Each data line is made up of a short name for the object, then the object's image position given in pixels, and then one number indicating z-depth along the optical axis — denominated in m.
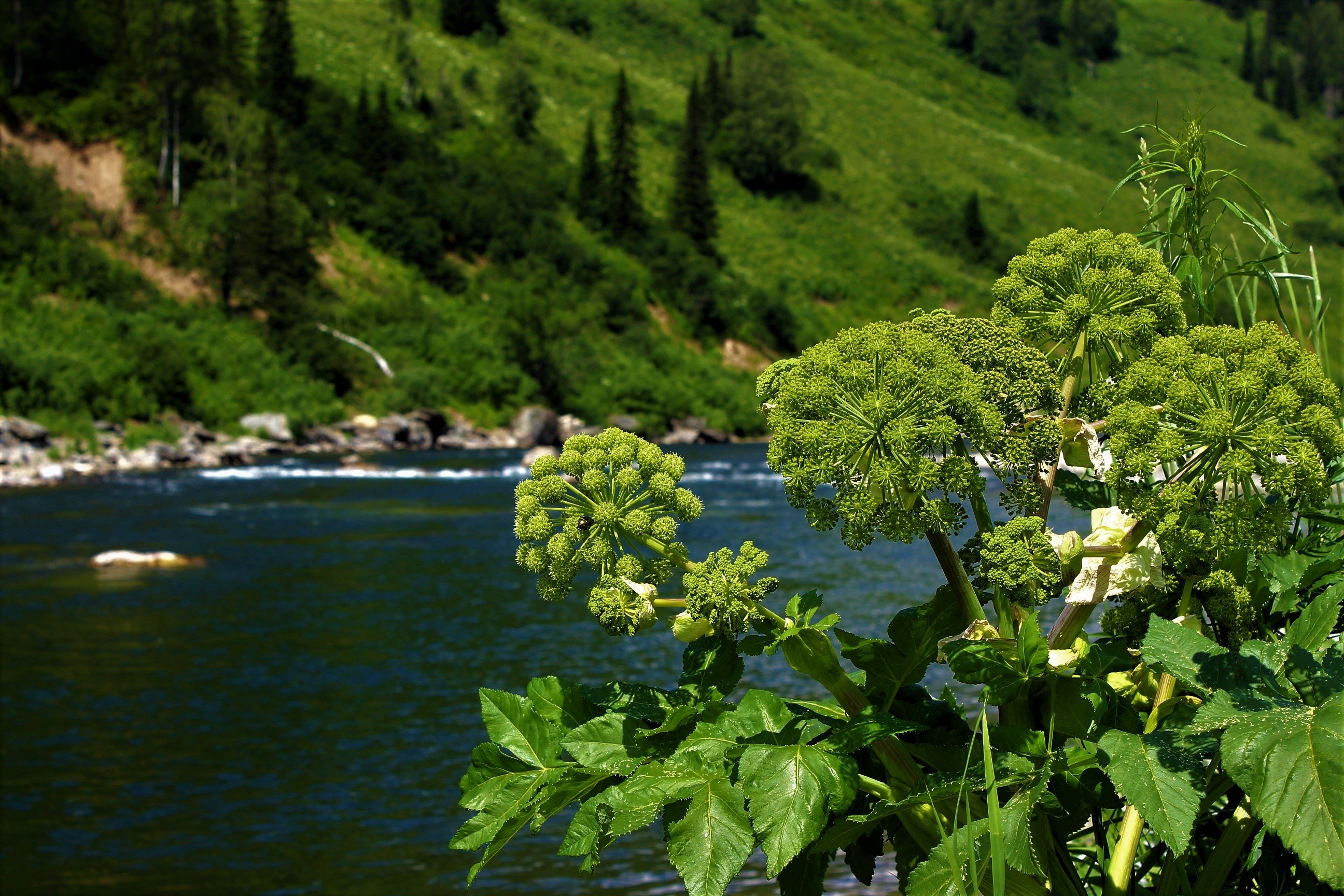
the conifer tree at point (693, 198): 107.00
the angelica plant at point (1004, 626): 1.87
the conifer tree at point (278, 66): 90.44
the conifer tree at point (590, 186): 101.62
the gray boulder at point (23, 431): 45.91
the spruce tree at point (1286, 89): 178.50
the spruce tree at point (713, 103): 129.50
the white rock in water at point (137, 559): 24.81
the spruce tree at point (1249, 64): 185.88
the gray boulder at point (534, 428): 66.25
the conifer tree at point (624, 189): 102.31
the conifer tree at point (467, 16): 126.31
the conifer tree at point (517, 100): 108.75
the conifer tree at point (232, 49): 83.38
